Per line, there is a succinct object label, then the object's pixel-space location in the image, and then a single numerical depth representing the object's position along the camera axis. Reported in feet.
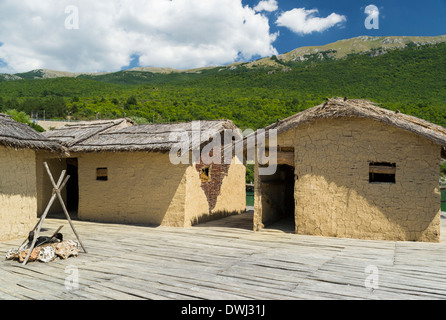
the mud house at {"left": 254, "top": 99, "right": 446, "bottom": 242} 25.52
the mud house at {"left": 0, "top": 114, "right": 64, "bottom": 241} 26.66
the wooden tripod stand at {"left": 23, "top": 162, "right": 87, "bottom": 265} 20.34
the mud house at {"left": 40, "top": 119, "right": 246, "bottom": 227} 33.19
